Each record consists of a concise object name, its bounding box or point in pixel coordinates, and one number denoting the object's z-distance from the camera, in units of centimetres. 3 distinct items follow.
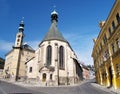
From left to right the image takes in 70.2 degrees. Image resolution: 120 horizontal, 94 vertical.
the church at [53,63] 2374
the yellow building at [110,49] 1072
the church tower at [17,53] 3371
